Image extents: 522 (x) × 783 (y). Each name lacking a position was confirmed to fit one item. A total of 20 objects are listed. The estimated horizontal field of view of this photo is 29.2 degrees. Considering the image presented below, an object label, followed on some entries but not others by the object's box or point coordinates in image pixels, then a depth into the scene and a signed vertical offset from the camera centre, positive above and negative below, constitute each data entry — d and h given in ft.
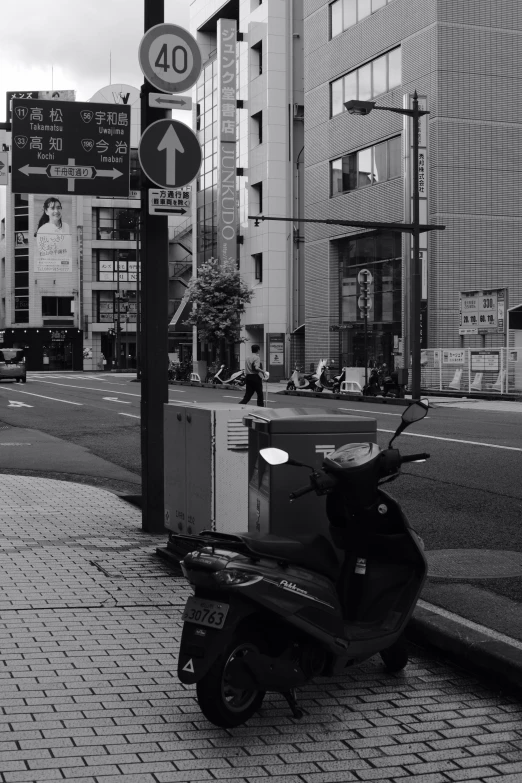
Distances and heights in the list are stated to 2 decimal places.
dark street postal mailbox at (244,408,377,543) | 16.44 -1.75
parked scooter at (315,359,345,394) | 125.39 -3.61
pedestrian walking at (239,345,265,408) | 84.79 -1.60
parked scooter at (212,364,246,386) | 152.35 -3.77
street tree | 182.19 +10.10
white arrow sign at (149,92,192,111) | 26.11 +6.62
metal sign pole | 26.12 +0.63
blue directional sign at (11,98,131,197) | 35.12 +7.16
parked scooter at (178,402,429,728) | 12.62 -3.22
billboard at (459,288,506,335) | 107.86 +4.73
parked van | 173.78 -1.99
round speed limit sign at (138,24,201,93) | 25.62 +7.67
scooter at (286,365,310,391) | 134.10 -3.60
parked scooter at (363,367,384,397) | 113.70 -3.74
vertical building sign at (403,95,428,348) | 114.83 +22.51
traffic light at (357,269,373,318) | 121.39 +8.00
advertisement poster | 296.51 +37.23
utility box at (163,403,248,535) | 21.93 -2.52
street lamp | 98.53 +5.55
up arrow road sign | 25.73 +5.21
